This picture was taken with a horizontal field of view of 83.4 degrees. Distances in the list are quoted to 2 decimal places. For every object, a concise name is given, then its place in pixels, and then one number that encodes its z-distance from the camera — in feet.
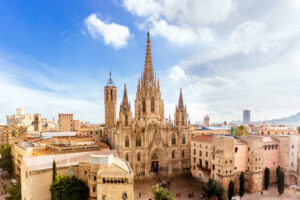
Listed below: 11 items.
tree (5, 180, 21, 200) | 111.84
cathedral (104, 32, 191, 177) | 155.33
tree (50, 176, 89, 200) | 95.25
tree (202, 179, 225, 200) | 112.54
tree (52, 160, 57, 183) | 101.53
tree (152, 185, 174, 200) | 92.38
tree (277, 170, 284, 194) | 130.62
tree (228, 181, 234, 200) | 119.03
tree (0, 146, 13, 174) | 165.92
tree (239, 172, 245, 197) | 124.60
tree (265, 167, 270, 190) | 137.69
